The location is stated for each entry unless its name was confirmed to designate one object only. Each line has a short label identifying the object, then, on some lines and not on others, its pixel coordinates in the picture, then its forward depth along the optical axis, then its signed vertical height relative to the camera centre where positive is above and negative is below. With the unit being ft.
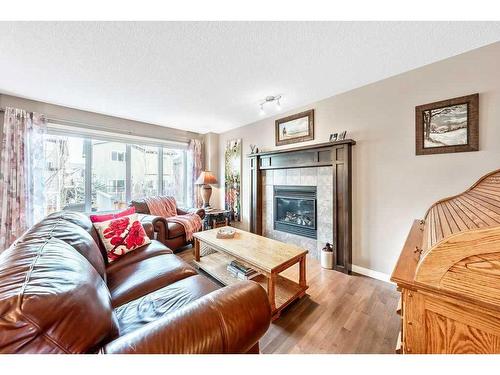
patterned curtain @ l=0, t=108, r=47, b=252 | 7.83 +0.66
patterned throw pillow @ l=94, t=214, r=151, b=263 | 5.42 -1.47
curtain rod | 8.98 +3.15
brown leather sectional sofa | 1.62 -1.42
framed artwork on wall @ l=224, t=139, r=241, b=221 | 12.76 +0.61
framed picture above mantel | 8.99 +2.90
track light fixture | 8.24 +3.85
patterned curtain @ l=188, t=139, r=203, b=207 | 13.84 +1.27
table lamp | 12.70 +0.20
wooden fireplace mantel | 7.43 +0.14
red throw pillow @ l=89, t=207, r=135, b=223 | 6.13 -1.03
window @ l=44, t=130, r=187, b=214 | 9.30 +0.80
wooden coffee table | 5.08 -2.12
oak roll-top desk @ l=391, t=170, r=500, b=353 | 2.02 -1.25
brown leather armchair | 8.44 -1.99
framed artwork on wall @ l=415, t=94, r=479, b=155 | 5.31 +1.77
